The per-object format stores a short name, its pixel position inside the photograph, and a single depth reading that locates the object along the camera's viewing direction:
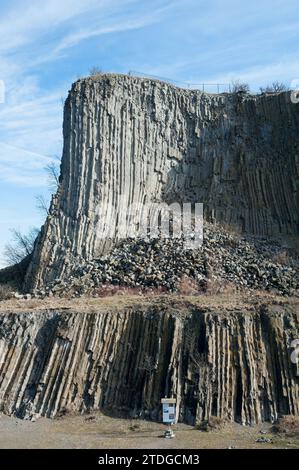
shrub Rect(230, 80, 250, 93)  41.32
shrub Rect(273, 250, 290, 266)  32.81
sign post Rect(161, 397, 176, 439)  22.27
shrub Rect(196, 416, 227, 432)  21.73
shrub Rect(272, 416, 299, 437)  21.20
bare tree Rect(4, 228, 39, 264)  49.55
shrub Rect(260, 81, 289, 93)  41.78
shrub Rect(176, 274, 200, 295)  29.30
